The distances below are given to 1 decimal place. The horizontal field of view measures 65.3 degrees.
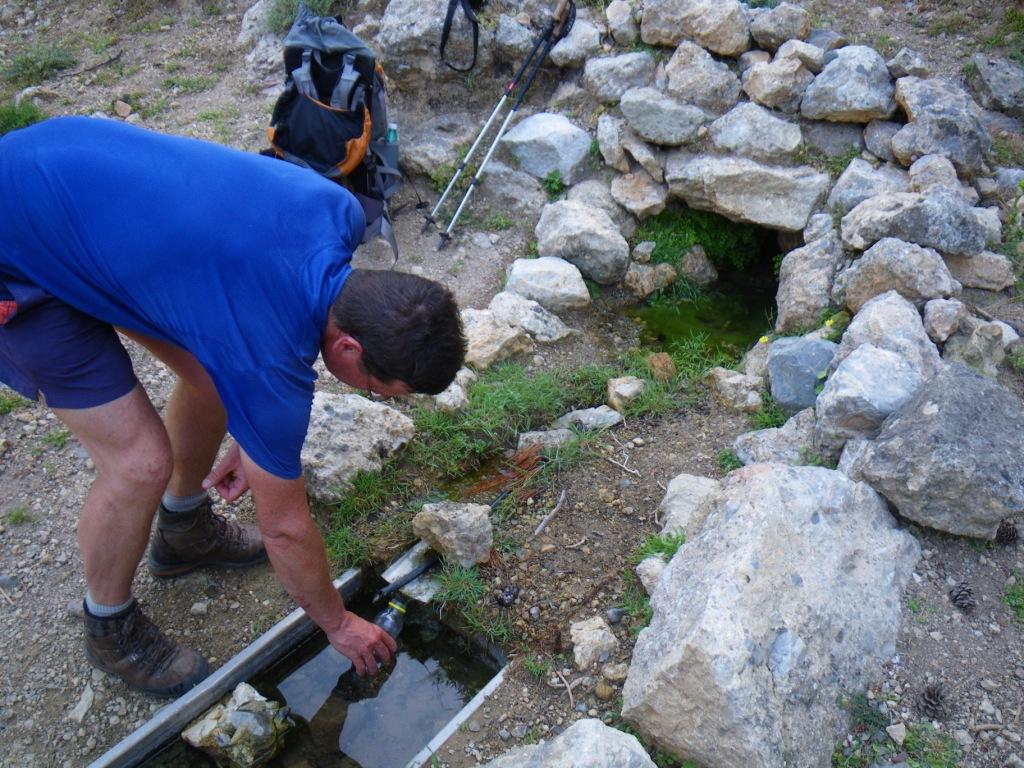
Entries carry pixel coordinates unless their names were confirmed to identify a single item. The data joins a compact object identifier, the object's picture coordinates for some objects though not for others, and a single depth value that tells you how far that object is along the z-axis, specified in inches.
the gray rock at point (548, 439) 153.3
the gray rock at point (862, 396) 124.2
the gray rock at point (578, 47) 237.3
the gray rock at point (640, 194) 219.1
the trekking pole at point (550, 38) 233.0
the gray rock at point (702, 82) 216.1
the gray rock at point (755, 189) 204.8
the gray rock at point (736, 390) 157.2
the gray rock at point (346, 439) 143.1
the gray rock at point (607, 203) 222.5
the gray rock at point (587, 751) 83.6
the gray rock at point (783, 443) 134.6
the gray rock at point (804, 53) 209.5
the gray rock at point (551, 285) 197.3
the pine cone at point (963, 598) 105.6
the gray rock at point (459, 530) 127.3
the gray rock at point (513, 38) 239.0
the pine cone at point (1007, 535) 111.3
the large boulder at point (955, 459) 105.6
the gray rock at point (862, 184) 193.5
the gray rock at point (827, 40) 216.7
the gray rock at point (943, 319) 149.7
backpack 200.2
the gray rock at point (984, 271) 171.0
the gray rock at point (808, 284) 180.1
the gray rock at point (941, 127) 190.9
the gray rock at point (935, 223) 167.0
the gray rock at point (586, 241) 205.8
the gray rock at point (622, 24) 235.0
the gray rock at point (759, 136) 207.6
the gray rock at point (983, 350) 144.9
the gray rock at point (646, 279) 214.1
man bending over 79.2
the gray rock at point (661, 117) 214.1
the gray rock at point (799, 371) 151.3
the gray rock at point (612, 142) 223.6
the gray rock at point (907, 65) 204.5
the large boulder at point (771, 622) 89.8
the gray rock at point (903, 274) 158.4
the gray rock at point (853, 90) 202.5
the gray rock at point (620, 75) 228.1
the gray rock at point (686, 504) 119.4
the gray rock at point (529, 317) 187.0
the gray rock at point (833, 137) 209.3
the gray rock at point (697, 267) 220.9
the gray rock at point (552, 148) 227.8
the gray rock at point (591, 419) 159.5
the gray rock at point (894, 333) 138.9
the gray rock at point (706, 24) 219.1
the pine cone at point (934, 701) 96.1
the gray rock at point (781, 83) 209.3
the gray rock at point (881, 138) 202.7
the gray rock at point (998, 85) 204.7
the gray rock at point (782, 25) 215.9
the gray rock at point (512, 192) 227.5
